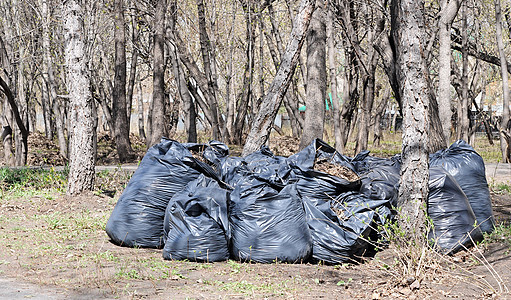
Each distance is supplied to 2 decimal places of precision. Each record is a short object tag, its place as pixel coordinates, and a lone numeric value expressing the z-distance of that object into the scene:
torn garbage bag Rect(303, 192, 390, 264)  8.84
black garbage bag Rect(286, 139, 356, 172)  9.70
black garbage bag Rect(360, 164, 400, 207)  9.62
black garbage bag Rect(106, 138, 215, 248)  9.69
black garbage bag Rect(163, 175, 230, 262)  8.70
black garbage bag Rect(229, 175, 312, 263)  8.72
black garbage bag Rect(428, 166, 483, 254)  9.11
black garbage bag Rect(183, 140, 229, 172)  10.84
